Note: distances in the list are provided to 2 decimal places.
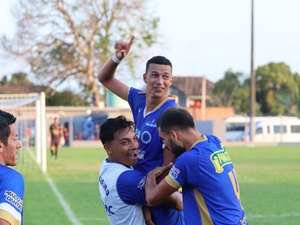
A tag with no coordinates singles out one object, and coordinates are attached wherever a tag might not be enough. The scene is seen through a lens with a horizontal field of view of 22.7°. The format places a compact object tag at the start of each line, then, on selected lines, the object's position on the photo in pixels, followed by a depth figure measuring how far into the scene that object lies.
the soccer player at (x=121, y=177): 5.12
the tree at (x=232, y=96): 87.69
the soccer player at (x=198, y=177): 4.82
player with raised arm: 5.93
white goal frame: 26.41
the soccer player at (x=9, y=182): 4.08
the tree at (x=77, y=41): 58.75
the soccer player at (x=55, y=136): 33.16
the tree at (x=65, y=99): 75.53
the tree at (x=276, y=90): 85.19
